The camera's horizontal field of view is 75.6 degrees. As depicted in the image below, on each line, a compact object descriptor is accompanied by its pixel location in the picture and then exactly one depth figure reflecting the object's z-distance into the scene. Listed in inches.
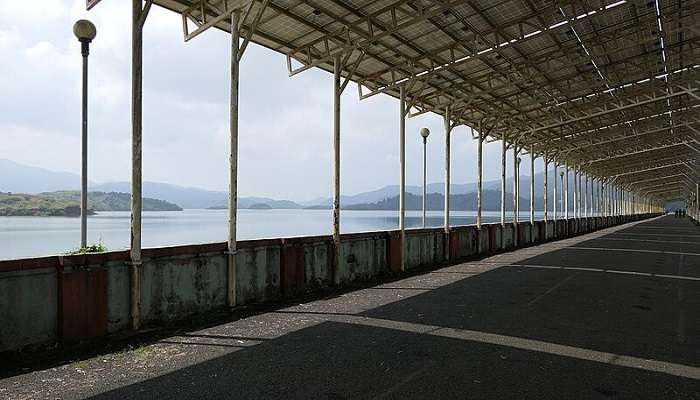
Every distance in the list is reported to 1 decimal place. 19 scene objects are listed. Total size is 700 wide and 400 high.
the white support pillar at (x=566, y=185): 1476.6
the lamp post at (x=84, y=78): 307.1
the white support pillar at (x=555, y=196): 1392.1
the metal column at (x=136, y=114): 283.6
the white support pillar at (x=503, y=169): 965.2
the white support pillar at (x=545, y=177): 1320.1
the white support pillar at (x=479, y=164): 822.7
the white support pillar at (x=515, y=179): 1035.9
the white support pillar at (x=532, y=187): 1108.2
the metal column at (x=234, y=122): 349.7
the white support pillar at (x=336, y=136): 478.9
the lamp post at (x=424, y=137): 856.3
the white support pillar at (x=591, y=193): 2095.7
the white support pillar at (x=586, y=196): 1958.7
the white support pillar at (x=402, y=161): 576.4
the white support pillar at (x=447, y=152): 716.0
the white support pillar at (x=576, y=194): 1749.5
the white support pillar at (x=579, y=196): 1870.6
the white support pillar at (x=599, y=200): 2377.0
